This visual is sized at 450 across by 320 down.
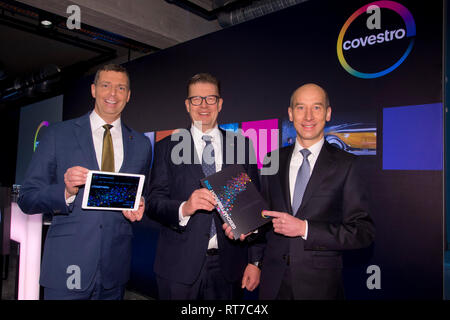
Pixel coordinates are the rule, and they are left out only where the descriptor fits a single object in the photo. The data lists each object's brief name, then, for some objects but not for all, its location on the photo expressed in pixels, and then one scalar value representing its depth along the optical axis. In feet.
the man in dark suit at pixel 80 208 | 6.79
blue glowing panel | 8.32
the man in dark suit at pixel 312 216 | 6.26
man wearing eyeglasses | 7.04
